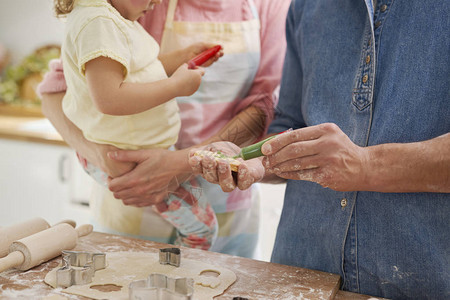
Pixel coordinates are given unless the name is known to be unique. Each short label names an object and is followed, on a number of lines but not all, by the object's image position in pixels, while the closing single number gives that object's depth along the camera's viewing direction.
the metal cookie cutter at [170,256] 1.12
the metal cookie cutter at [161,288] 0.92
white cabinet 2.62
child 1.10
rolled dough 0.99
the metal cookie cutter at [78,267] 1.01
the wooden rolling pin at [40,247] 1.05
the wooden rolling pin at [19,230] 1.12
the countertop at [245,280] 1.00
